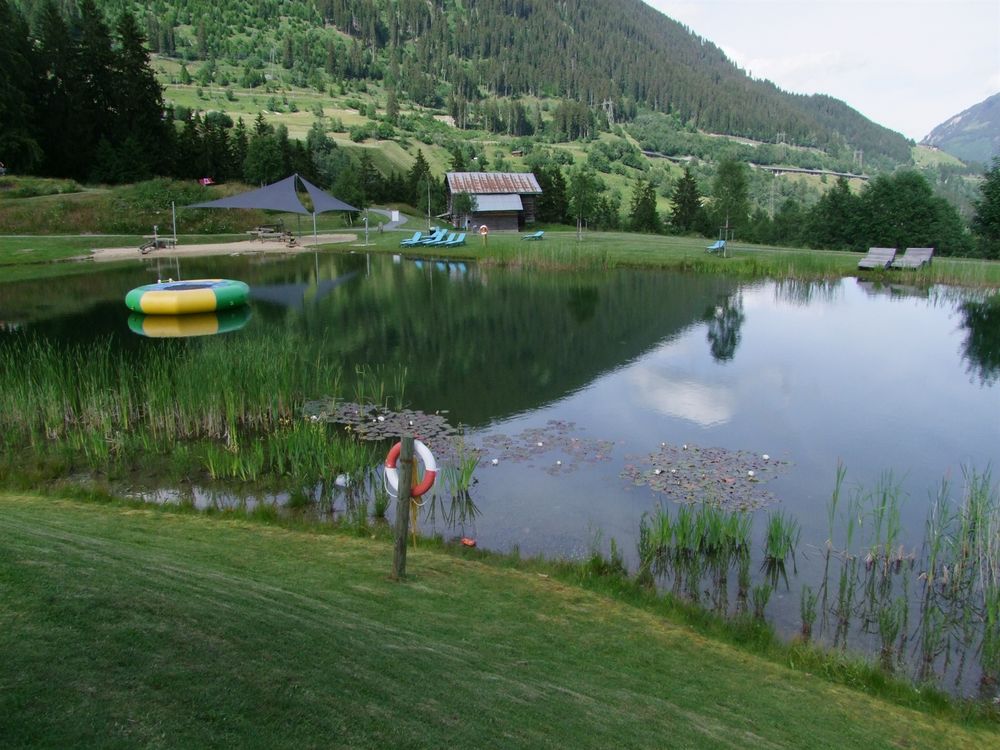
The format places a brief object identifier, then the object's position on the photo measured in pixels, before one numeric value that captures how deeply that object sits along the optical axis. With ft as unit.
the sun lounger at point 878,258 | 89.61
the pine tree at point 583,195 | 128.88
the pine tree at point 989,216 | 105.81
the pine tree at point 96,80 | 147.43
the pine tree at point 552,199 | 168.14
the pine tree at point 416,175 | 176.45
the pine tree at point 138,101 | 147.54
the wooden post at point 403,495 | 19.58
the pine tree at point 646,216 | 155.94
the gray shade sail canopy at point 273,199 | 111.24
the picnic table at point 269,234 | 124.88
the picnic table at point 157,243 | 108.78
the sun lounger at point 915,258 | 88.89
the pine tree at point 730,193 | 116.98
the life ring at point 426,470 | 21.43
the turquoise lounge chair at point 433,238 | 119.96
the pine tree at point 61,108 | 142.20
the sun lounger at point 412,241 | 119.71
